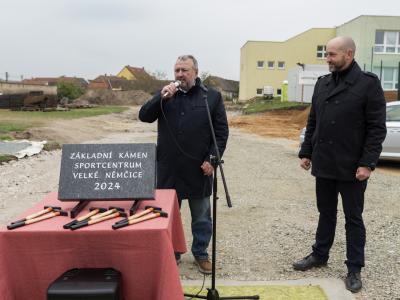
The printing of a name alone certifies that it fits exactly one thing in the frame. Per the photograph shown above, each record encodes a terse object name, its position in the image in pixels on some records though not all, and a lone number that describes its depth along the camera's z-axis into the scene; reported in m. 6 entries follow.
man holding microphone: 4.22
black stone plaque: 3.34
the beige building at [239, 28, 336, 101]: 58.41
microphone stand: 3.54
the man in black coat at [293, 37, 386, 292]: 3.96
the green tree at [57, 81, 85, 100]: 68.12
